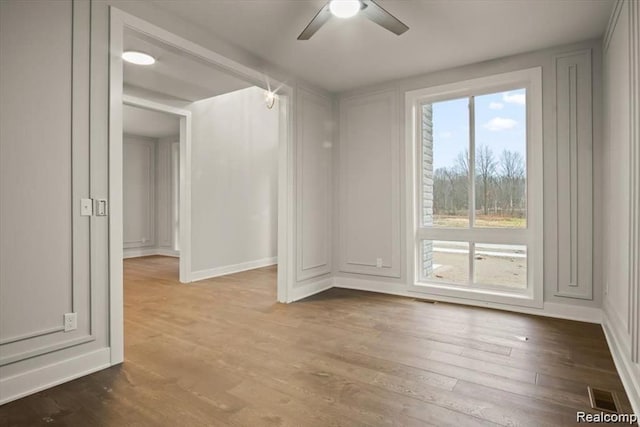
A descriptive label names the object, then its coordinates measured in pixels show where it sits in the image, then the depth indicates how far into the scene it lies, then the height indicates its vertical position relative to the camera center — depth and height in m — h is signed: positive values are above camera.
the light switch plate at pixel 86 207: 2.32 +0.05
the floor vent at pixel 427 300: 4.13 -1.00
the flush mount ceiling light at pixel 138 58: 3.64 +1.65
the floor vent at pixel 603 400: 1.95 -1.05
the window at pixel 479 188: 3.73 +0.31
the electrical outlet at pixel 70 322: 2.25 -0.68
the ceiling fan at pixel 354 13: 2.36 +1.38
